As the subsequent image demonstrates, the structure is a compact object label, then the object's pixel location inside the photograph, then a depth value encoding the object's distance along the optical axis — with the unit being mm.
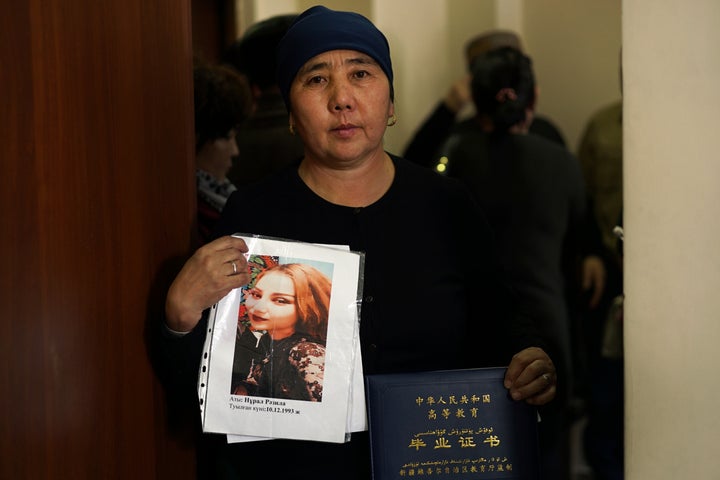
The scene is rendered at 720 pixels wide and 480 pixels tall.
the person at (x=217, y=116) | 2418
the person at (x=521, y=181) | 3254
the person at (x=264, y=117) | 2707
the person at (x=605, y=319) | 3832
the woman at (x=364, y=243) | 1572
